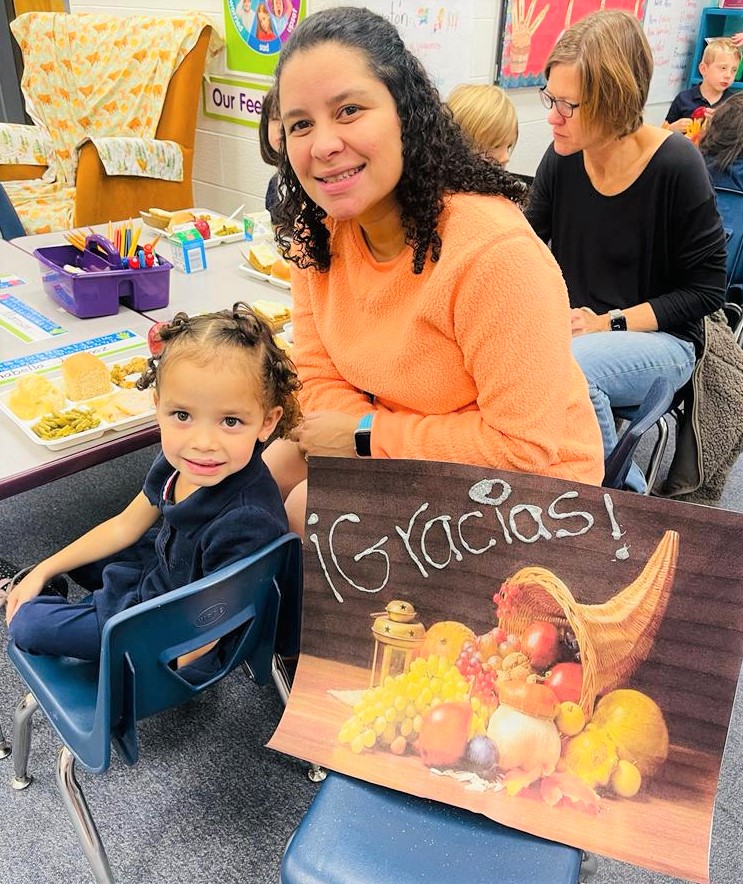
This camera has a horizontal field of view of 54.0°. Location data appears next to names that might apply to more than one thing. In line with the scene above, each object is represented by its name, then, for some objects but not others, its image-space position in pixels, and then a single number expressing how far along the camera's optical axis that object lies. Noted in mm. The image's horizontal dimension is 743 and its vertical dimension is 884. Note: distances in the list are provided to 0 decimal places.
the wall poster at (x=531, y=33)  3047
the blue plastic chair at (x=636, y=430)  1154
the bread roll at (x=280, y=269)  1846
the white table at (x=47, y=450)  1141
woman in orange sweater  937
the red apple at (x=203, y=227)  2138
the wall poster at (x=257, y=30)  3178
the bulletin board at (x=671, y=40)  3822
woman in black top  1599
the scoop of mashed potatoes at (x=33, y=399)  1250
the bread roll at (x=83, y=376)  1310
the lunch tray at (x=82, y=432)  1184
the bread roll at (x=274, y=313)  1631
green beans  1199
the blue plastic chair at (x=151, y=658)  880
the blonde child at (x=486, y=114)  1979
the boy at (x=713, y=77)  3766
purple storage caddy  1613
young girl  1029
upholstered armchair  3164
